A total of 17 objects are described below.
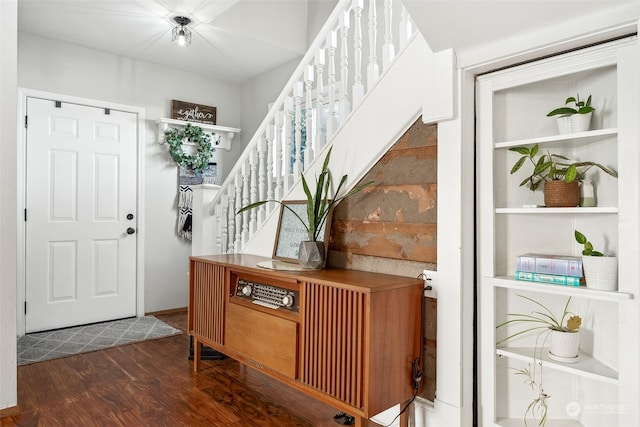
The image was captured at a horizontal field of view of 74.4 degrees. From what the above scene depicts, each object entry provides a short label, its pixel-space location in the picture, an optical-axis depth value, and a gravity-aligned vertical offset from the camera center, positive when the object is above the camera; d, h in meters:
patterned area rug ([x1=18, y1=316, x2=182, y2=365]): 3.19 -1.02
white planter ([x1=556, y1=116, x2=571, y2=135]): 1.66 +0.37
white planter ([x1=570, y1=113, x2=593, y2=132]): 1.61 +0.37
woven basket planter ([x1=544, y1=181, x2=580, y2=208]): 1.63 +0.10
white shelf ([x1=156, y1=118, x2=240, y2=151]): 4.29 +0.95
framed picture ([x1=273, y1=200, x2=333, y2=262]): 2.62 -0.09
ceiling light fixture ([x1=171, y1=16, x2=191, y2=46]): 3.33 +1.50
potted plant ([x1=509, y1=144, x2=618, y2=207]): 1.62 +0.18
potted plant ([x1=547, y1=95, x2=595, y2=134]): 1.61 +0.40
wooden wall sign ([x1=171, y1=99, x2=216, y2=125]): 4.43 +1.14
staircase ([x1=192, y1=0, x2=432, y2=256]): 2.09 +0.53
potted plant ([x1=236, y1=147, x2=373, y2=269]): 2.28 +0.03
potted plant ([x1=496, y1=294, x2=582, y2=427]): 1.75 -0.50
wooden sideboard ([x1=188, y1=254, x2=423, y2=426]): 1.74 -0.55
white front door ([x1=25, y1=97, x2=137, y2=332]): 3.68 +0.02
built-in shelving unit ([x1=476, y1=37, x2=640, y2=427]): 1.47 -0.05
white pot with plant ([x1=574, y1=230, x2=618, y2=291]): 1.51 -0.18
